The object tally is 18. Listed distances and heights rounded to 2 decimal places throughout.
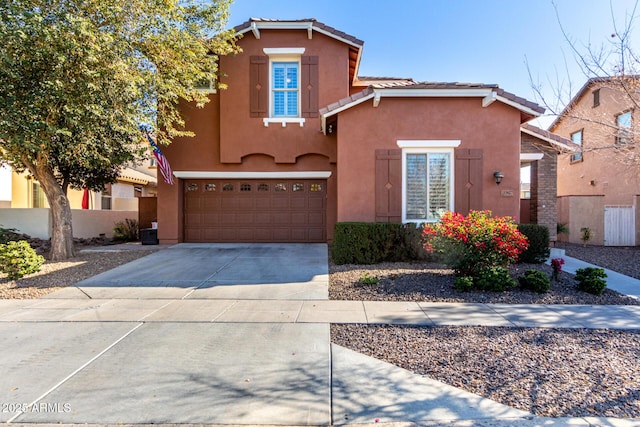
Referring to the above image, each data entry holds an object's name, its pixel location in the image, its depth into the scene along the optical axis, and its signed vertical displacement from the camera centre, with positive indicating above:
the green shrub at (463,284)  6.49 -1.38
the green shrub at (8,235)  11.06 -0.79
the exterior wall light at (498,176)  9.54 +1.03
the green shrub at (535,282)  6.38 -1.33
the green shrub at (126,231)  14.40 -0.82
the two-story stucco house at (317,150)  9.71 +2.00
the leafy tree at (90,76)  7.18 +3.25
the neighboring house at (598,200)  14.16 +0.57
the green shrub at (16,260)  7.34 -1.06
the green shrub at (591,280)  6.37 -1.30
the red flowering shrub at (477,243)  6.77 -0.63
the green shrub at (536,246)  9.04 -0.90
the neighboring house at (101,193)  15.34 +1.05
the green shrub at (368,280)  6.89 -1.39
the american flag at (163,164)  11.20 +1.62
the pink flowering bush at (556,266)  7.12 -1.13
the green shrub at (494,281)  6.47 -1.32
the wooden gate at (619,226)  14.13 -0.57
